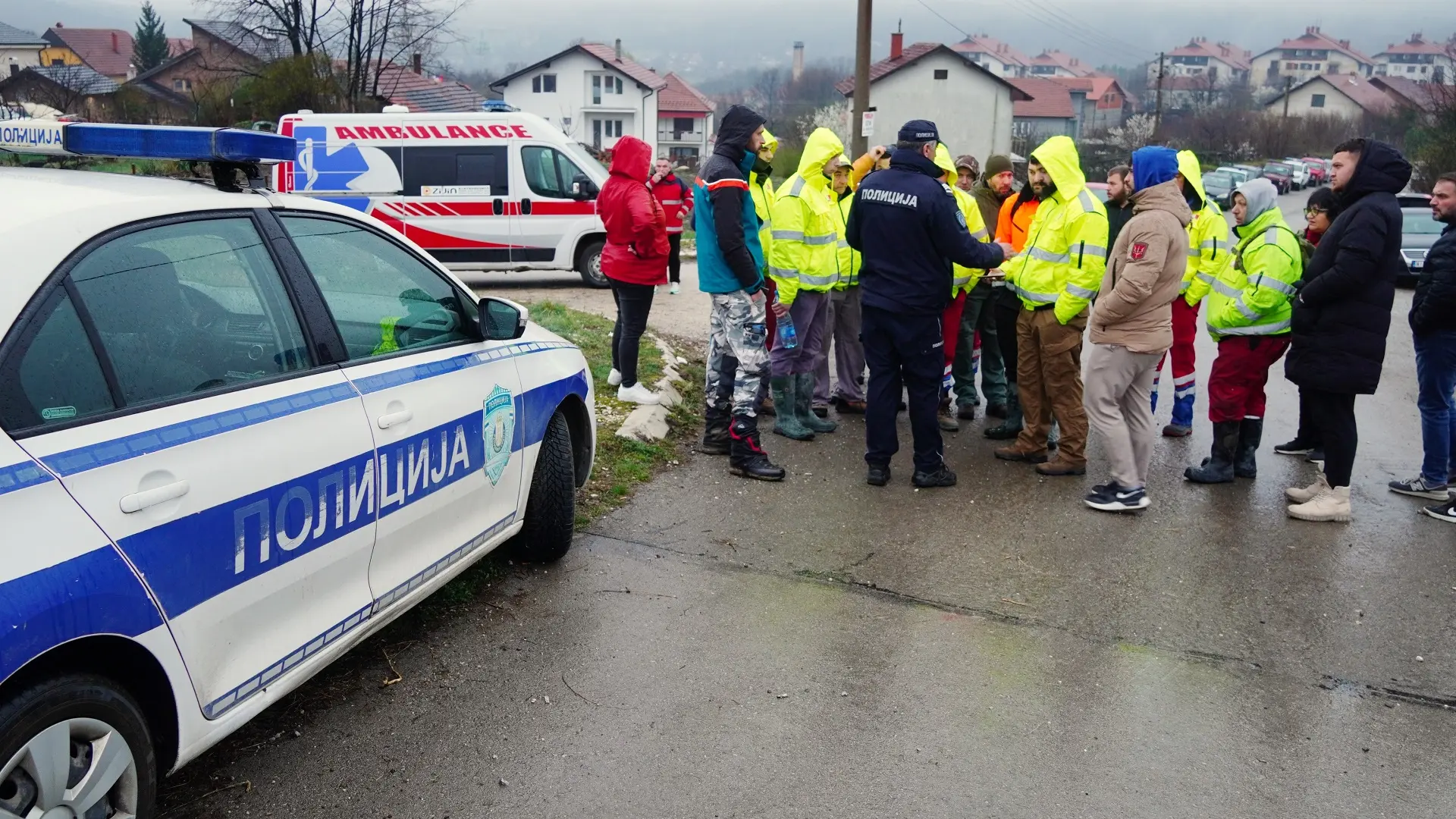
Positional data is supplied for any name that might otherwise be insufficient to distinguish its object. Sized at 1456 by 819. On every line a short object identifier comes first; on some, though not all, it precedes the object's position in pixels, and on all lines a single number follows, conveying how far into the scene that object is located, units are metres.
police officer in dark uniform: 6.07
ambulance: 13.28
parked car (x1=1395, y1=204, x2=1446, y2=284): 17.88
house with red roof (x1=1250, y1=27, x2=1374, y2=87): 173.62
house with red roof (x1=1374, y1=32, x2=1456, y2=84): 180.88
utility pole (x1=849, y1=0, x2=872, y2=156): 16.72
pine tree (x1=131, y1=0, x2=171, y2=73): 76.81
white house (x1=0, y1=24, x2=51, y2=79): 77.00
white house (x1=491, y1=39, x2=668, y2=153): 78.62
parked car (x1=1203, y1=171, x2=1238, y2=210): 41.96
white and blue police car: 2.45
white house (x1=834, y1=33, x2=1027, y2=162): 55.62
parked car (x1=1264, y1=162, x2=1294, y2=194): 52.71
